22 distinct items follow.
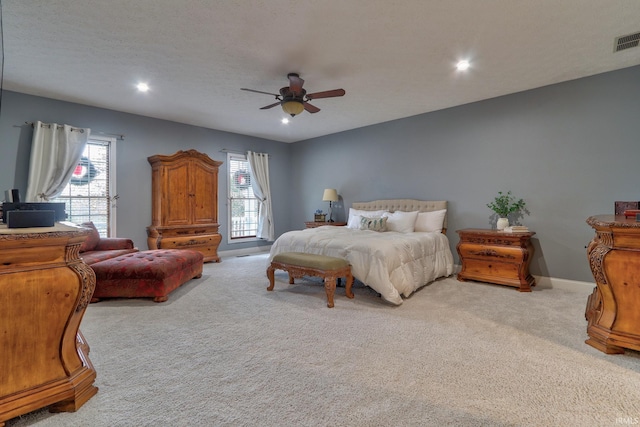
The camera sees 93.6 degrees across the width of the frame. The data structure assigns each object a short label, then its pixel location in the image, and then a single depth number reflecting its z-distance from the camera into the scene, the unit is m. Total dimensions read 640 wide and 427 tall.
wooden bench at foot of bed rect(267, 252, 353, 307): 3.29
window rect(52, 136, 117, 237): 4.80
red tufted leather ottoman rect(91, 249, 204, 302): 3.43
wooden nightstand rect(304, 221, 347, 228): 6.40
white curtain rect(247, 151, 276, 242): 6.94
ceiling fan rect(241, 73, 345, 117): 3.47
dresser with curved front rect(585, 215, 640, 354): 2.08
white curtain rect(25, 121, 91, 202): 4.29
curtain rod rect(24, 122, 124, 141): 4.54
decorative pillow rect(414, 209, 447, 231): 4.92
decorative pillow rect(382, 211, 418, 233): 4.90
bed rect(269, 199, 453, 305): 3.40
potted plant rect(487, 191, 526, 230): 4.25
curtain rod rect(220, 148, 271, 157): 6.50
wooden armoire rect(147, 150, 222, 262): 5.28
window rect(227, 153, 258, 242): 6.69
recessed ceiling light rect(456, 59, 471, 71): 3.36
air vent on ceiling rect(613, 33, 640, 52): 2.89
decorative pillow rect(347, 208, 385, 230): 5.47
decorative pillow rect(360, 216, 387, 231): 4.94
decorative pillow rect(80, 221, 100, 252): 4.20
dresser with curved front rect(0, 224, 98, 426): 1.40
